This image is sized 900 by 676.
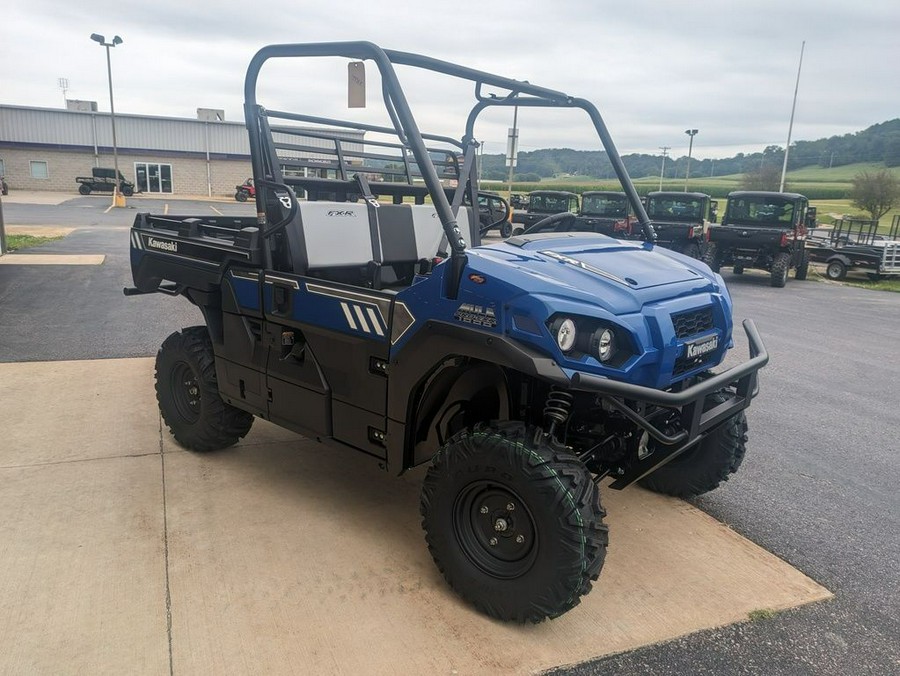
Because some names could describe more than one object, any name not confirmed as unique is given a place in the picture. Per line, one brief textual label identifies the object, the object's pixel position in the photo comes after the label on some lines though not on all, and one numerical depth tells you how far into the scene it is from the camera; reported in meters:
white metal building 36.16
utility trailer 15.55
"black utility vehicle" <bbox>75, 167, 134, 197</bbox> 33.91
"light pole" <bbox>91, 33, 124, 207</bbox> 27.36
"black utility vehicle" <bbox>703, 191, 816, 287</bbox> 13.88
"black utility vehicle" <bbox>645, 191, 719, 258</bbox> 15.26
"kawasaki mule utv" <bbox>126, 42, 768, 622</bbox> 2.42
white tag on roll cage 2.82
